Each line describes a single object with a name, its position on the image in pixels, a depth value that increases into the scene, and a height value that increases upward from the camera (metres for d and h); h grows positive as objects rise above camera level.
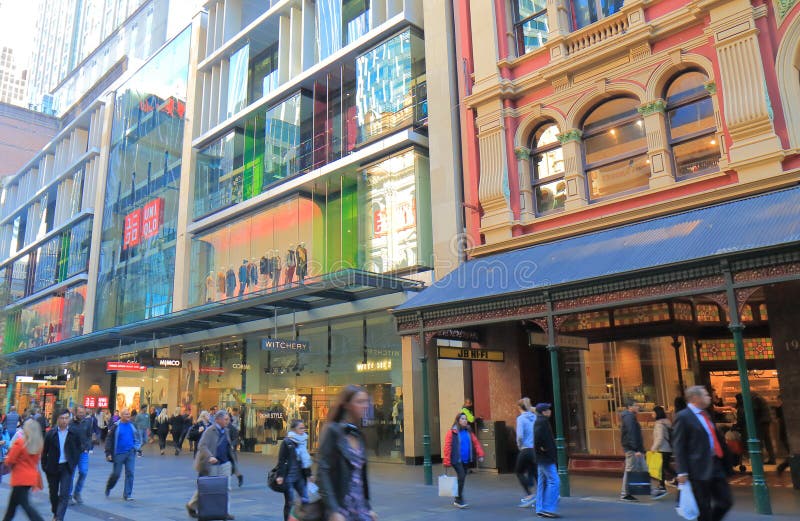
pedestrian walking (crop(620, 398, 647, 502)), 10.78 -0.88
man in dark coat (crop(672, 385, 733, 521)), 6.36 -0.70
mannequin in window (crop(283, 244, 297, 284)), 23.21 +5.04
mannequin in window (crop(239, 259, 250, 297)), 25.24 +4.93
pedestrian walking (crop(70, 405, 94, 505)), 11.18 -0.63
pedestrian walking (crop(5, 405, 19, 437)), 18.69 -0.39
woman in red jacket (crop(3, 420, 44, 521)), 7.98 -0.72
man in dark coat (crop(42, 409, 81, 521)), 9.73 -0.89
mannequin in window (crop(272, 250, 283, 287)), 23.81 +5.01
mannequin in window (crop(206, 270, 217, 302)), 27.06 +4.97
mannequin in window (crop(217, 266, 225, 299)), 26.51 +5.04
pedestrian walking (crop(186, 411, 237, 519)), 8.89 -0.70
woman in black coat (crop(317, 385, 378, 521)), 4.40 -0.43
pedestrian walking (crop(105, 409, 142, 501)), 12.13 -0.81
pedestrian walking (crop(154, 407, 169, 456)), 25.29 -0.93
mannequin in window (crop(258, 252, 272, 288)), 24.30 +5.03
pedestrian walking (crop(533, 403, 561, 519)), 9.62 -1.16
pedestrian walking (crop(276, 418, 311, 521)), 8.54 -0.81
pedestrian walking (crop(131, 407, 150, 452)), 24.67 -0.61
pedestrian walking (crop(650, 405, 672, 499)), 11.13 -0.85
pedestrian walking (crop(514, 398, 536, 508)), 10.74 -0.92
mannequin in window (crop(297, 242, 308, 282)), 22.70 +5.00
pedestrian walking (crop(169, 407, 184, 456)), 24.32 -0.97
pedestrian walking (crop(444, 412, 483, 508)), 10.84 -0.87
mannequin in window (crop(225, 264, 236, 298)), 25.92 +4.92
